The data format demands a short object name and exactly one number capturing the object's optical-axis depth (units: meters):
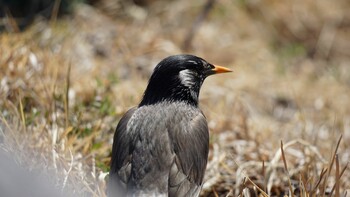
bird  7.56
